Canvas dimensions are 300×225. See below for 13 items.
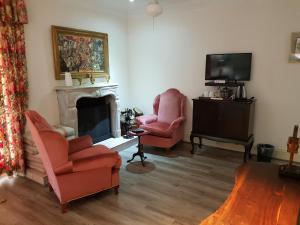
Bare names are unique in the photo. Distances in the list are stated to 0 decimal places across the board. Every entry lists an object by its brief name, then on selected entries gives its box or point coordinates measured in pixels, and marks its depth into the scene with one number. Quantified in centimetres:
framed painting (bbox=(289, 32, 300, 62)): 343
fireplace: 379
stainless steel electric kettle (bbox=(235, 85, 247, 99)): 383
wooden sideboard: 365
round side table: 363
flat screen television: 383
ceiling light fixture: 332
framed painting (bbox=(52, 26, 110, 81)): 373
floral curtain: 301
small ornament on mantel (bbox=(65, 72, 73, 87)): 380
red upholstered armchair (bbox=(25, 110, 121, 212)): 228
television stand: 381
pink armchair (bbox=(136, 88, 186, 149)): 407
